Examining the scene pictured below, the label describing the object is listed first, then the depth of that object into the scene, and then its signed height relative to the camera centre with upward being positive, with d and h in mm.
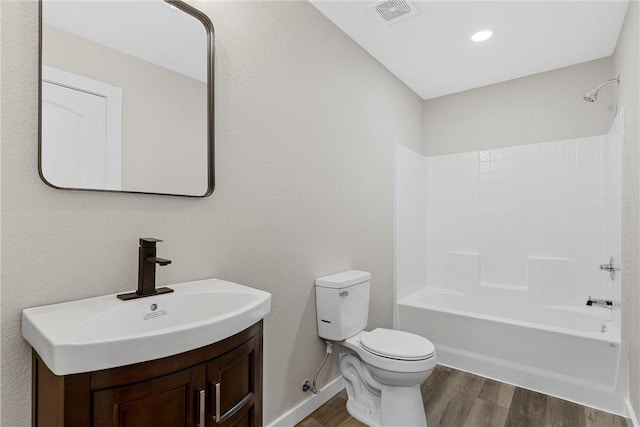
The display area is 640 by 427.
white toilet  1853 -785
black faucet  1205 -183
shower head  2451 +884
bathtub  2195 -907
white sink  774 -308
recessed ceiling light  2365 +1281
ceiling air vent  2045 +1283
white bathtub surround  2311 -409
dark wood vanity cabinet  791 -459
